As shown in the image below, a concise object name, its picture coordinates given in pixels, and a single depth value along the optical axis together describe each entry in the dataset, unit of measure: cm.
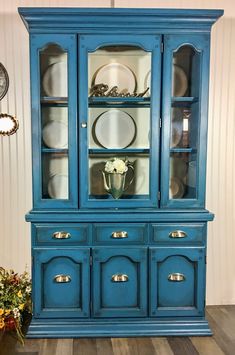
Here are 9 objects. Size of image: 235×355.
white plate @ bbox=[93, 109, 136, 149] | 276
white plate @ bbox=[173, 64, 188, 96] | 263
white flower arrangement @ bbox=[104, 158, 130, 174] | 265
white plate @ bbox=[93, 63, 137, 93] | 272
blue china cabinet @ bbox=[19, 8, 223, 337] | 255
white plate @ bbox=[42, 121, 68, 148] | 265
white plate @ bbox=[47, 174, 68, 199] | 265
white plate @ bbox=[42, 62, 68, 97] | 259
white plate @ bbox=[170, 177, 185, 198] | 269
